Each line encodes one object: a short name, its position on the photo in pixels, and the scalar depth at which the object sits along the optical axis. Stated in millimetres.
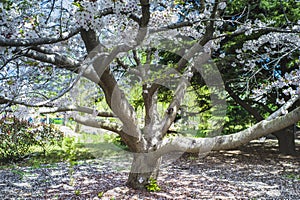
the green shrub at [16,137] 6977
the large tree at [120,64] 2830
